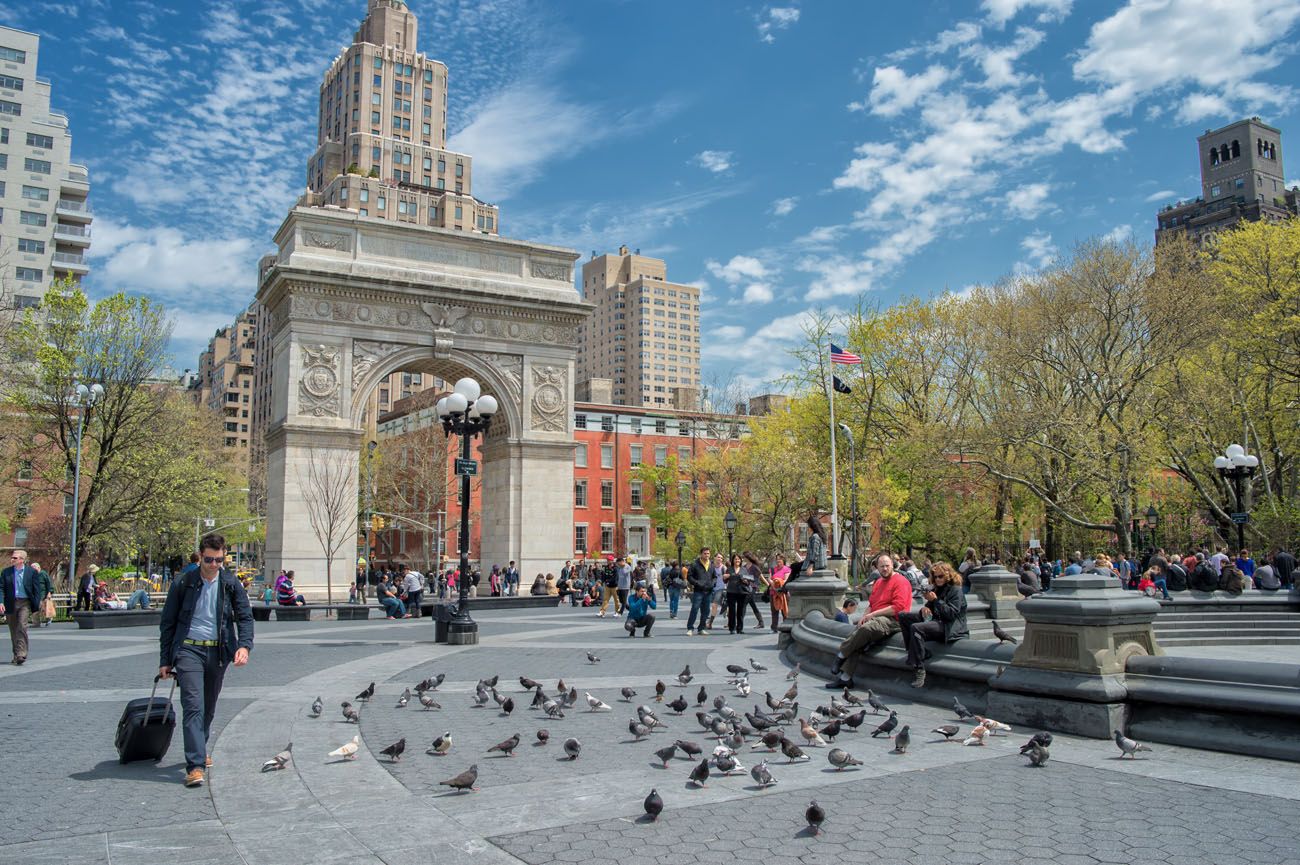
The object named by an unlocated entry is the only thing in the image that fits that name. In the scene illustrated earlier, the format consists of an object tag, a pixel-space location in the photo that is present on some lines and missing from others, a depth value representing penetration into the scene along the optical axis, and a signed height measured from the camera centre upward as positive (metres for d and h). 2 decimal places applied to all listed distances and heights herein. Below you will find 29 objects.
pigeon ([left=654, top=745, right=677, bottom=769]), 6.75 -1.53
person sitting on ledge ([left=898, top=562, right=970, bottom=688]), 9.63 -0.81
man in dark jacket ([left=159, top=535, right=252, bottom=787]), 6.57 -0.63
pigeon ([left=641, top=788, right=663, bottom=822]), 5.30 -1.49
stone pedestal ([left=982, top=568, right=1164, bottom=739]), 7.64 -0.96
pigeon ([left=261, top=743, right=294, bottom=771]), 6.60 -1.54
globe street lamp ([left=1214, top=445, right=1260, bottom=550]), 22.61 +1.88
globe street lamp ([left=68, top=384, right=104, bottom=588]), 26.70 +4.58
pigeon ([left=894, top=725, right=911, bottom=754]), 7.08 -1.51
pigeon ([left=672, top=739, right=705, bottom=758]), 6.77 -1.49
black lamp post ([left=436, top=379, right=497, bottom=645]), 16.73 +2.28
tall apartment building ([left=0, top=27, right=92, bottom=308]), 75.88 +30.86
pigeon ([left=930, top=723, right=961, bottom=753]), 7.50 -1.52
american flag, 34.06 +6.86
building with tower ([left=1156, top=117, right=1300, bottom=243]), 100.94 +43.41
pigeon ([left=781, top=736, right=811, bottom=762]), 6.76 -1.51
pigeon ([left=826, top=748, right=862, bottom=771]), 6.57 -1.54
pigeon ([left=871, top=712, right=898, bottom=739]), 7.60 -1.50
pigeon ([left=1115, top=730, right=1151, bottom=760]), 6.80 -1.50
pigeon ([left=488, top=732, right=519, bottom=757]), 7.08 -1.53
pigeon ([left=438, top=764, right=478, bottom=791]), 5.94 -1.50
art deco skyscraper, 103.88 +49.16
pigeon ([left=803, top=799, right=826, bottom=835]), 5.05 -1.49
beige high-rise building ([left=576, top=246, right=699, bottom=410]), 163.00 +36.89
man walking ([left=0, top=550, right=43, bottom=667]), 13.22 -0.73
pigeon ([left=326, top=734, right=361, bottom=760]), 6.88 -1.52
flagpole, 34.25 +1.11
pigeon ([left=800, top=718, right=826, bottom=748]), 7.44 -1.54
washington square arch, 32.50 +7.34
